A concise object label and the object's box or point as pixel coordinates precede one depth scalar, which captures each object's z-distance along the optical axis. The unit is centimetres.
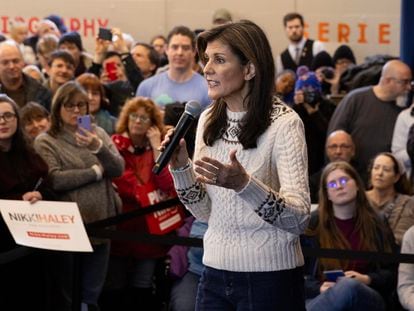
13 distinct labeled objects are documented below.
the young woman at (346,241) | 842
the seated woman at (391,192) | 958
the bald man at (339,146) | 1103
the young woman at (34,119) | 1006
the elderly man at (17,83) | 1090
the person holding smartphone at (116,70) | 1185
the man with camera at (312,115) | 1187
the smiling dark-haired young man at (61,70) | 1155
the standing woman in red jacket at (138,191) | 973
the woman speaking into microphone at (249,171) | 492
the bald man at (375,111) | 1167
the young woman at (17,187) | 845
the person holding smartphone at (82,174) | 910
